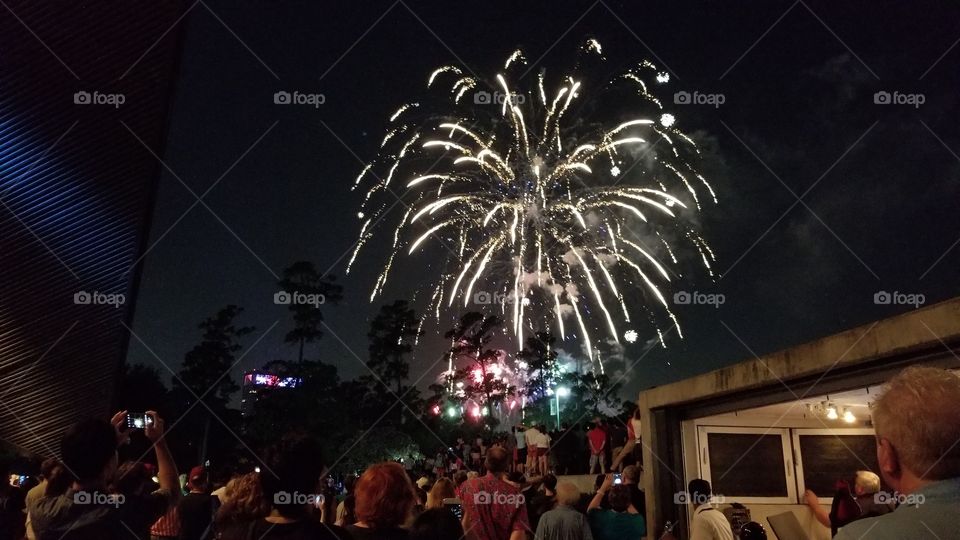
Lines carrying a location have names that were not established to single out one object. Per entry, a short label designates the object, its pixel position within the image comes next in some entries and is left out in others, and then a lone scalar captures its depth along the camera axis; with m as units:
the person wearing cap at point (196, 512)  6.12
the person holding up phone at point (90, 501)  3.36
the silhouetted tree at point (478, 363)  44.34
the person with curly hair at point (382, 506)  3.85
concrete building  10.27
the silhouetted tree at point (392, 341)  51.06
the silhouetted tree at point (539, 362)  44.47
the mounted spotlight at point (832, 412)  10.64
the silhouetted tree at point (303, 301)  52.56
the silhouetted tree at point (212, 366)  53.97
